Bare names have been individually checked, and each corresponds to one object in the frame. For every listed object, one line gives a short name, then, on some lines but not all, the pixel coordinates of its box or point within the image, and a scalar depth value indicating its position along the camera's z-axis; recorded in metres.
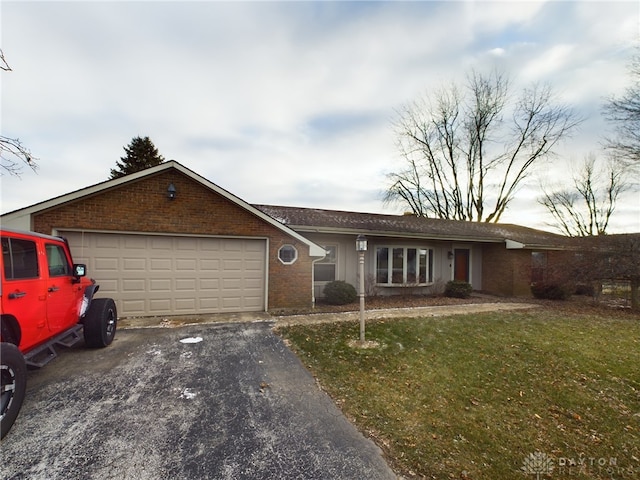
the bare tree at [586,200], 25.14
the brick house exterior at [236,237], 7.14
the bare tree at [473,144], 22.03
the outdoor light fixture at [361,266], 5.55
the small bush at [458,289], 11.88
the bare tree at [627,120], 12.29
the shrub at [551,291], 11.99
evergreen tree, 28.14
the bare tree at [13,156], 3.74
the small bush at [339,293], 9.96
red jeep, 2.70
